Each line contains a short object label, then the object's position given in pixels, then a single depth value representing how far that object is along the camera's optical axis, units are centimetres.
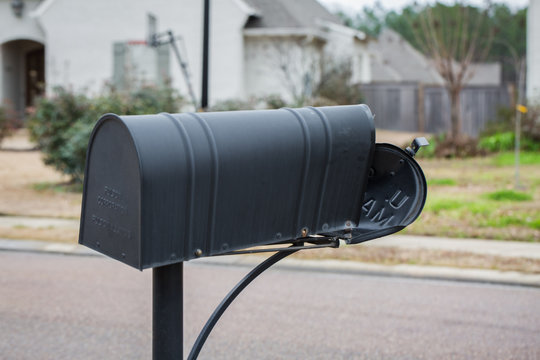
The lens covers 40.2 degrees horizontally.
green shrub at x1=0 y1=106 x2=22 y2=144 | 2070
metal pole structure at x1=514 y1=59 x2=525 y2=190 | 1326
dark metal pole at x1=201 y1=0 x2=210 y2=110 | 1289
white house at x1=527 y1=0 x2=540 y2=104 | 2230
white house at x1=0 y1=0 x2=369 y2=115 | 2405
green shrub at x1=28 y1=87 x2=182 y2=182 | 1383
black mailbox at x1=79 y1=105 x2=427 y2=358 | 239
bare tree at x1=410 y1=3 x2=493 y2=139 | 2069
